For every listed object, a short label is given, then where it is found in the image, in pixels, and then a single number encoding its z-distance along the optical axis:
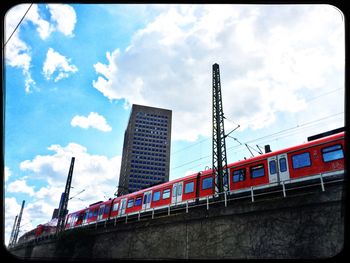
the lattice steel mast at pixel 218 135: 13.07
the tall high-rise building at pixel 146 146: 159.12
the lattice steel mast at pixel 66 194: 20.38
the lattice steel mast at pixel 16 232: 49.18
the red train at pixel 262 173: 11.45
